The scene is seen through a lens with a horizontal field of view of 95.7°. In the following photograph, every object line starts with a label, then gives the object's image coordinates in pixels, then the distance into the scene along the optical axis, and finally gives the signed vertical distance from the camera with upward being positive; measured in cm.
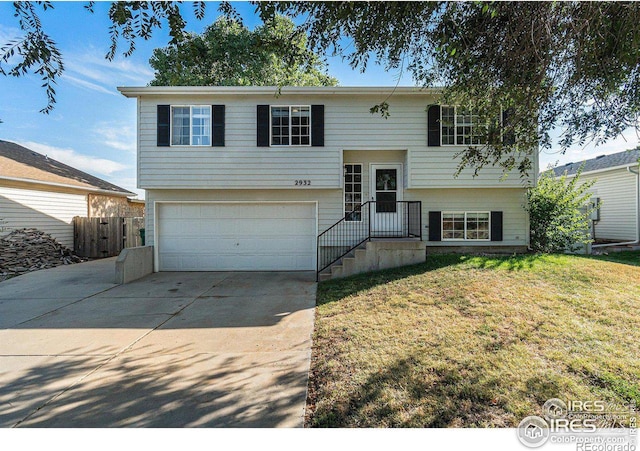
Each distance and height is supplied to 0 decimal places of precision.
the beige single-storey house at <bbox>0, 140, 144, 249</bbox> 1002 +133
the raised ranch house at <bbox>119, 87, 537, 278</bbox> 845 +139
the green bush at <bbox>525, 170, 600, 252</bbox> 850 +27
